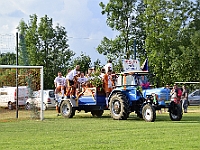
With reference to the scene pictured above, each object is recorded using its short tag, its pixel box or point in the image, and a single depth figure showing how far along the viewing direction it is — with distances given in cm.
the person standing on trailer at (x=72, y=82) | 2295
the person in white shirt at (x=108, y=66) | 2233
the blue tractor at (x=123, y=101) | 2006
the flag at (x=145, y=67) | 2255
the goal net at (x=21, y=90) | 2190
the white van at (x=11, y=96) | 2321
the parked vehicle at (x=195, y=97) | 4033
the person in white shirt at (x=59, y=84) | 2345
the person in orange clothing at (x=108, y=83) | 2188
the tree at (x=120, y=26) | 4322
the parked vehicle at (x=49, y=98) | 3525
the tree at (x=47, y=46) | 4262
